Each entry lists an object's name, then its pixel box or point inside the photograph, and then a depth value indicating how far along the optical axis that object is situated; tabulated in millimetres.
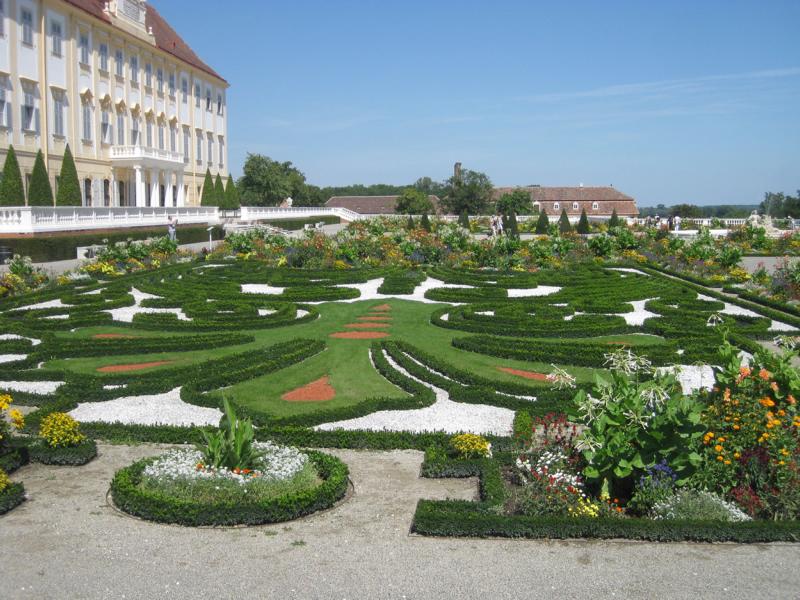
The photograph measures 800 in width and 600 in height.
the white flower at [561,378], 8227
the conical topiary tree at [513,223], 48603
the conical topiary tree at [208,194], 52062
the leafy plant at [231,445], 7926
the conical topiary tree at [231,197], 53969
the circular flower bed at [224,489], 7230
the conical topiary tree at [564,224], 52000
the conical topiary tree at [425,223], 50144
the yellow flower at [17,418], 8609
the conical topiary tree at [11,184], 32125
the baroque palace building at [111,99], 36969
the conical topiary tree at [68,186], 36156
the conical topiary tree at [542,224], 51994
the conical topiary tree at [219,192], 53184
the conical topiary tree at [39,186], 34219
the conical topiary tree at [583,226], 52625
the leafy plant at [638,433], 7398
